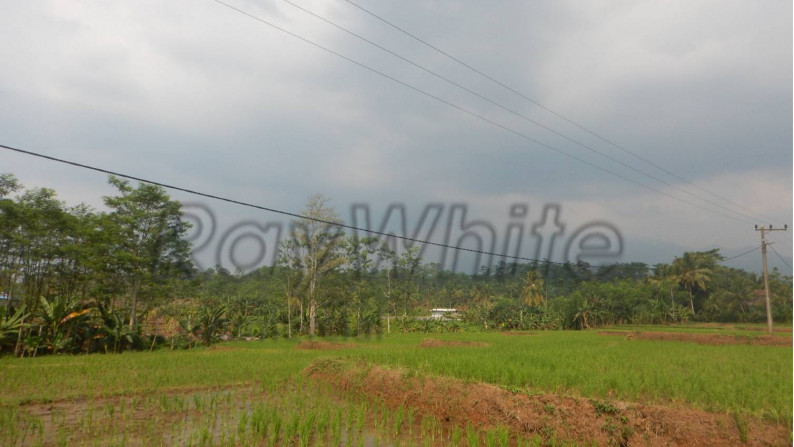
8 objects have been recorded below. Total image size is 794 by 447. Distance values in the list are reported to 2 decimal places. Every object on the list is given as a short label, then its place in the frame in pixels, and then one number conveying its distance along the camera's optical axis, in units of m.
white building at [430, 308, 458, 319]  64.96
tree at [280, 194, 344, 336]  32.91
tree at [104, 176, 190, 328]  24.94
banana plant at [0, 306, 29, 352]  15.80
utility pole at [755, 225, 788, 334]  29.20
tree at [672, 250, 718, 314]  57.12
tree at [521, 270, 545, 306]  54.54
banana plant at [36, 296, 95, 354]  17.09
